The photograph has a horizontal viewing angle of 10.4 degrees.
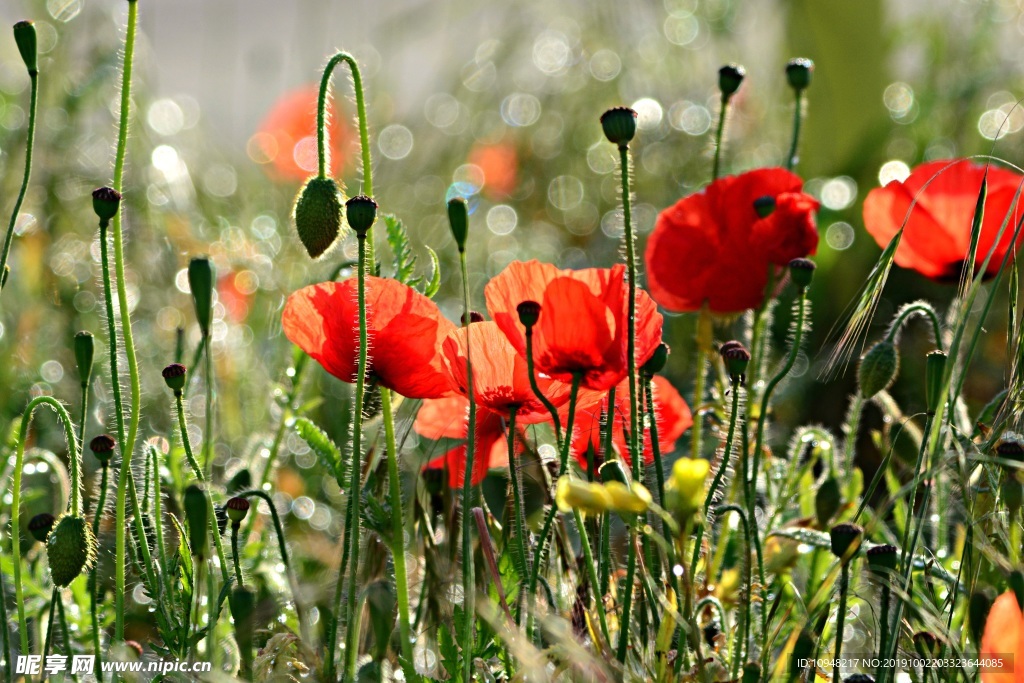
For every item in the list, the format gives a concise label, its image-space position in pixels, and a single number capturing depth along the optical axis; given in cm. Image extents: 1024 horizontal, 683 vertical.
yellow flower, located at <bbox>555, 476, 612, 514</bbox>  193
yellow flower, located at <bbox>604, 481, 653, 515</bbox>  192
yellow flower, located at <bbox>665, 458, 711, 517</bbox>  194
